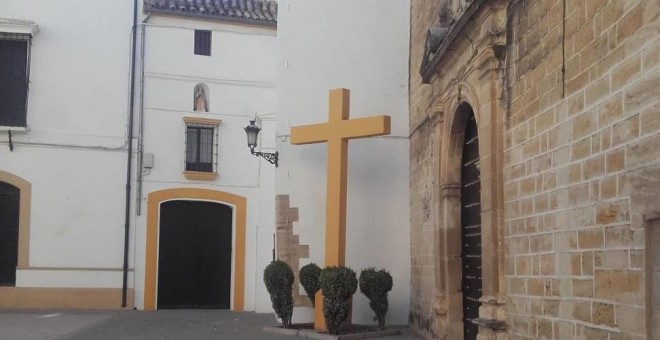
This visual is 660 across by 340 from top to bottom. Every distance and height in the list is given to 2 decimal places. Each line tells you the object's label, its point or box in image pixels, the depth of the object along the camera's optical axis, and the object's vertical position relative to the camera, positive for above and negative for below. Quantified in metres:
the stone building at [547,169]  3.95 +0.47
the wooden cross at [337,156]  9.82 +1.02
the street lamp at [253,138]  11.51 +1.41
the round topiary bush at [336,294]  9.45 -0.74
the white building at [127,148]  13.38 +1.49
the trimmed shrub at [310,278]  10.26 -0.60
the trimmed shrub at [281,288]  10.27 -0.74
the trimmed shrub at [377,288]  10.18 -0.72
